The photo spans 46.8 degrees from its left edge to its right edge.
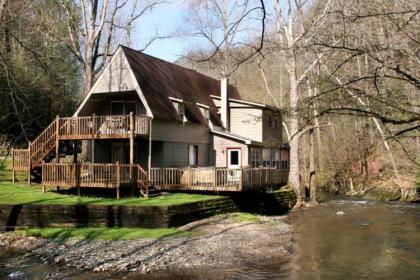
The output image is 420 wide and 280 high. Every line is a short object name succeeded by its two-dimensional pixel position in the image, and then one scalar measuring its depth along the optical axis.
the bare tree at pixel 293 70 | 32.09
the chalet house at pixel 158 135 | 24.16
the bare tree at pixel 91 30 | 32.81
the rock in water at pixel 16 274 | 13.76
